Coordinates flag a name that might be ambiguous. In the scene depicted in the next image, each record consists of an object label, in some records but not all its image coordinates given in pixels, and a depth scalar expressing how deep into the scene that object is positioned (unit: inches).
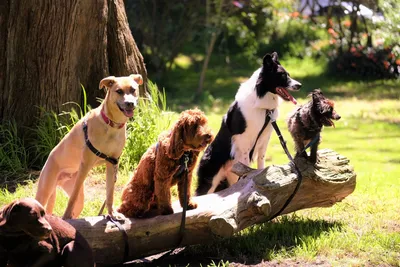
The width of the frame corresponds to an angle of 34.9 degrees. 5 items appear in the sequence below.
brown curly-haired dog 184.4
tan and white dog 189.3
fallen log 192.1
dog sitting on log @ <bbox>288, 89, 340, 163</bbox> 216.4
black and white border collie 237.5
